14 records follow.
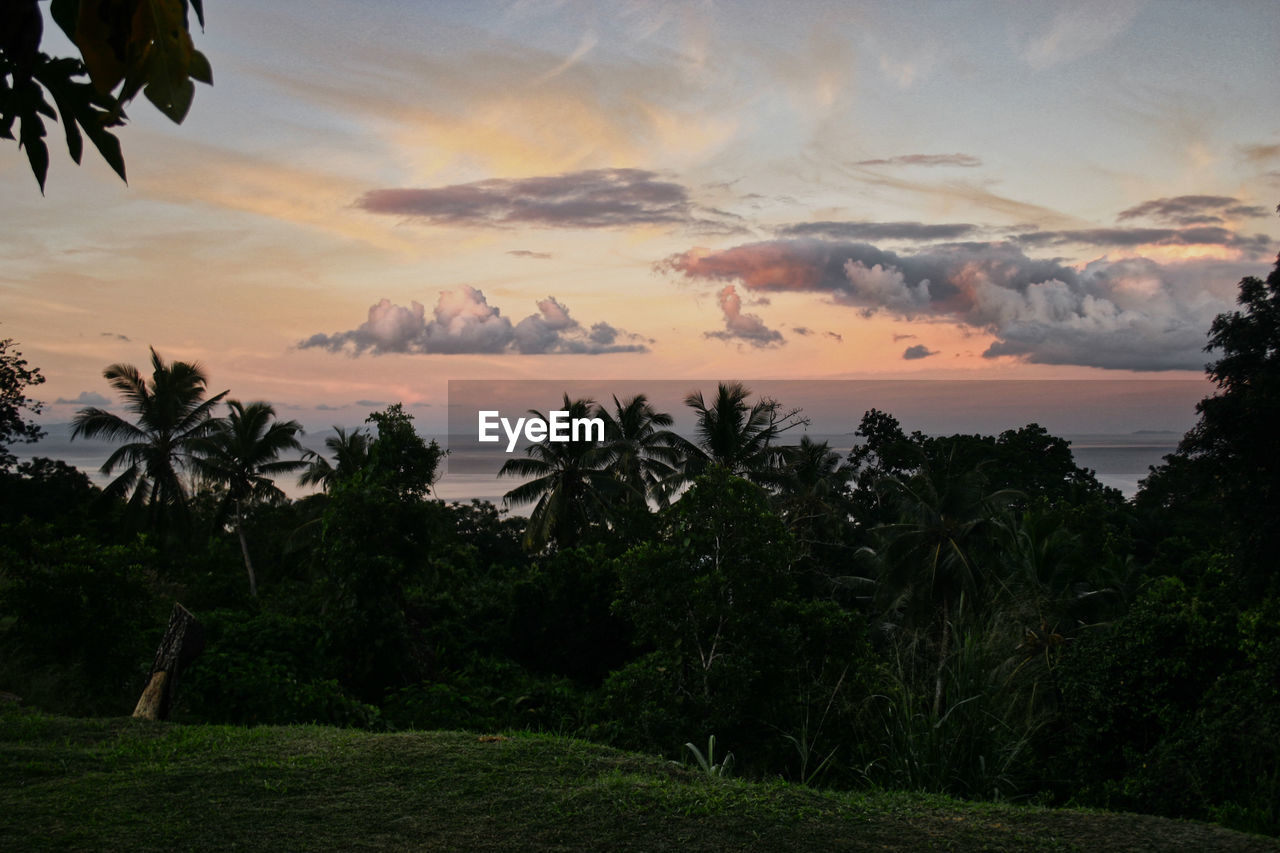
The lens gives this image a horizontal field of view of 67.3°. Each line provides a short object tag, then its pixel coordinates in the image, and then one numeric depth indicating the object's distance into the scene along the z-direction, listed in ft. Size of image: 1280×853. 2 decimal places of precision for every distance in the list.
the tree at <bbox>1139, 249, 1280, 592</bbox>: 54.13
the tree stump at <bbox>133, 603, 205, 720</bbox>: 30.27
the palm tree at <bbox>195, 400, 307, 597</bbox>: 93.66
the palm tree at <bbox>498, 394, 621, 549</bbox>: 92.99
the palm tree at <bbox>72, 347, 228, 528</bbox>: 87.49
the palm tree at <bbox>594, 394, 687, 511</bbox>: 97.40
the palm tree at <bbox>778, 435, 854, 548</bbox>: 96.68
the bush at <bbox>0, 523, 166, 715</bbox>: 41.88
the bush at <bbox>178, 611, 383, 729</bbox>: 35.70
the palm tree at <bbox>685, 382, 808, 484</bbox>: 94.53
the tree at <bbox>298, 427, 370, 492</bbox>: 92.38
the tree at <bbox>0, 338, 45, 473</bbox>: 82.27
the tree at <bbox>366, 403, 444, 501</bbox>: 48.37
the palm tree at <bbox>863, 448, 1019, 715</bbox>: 86.33
